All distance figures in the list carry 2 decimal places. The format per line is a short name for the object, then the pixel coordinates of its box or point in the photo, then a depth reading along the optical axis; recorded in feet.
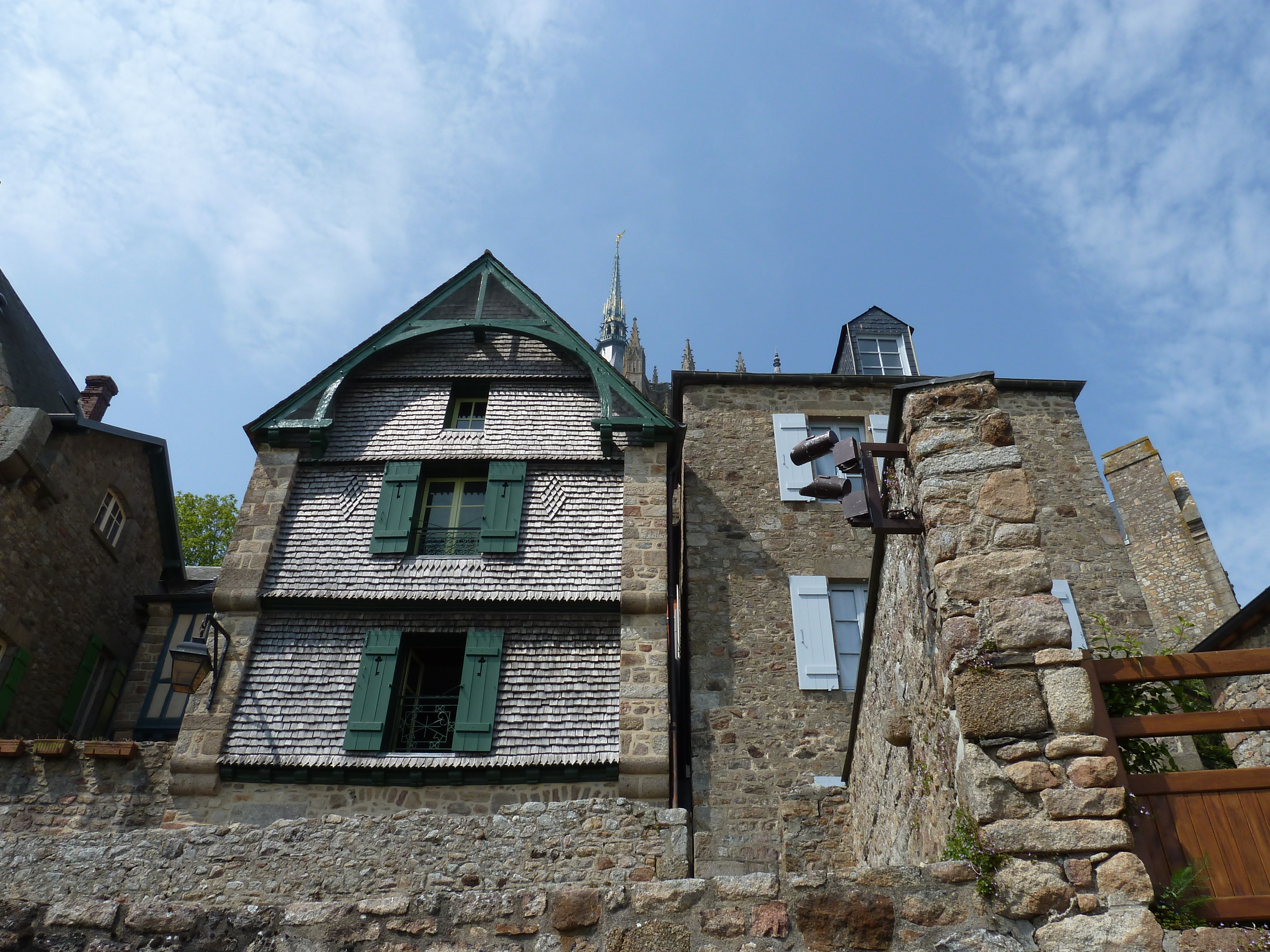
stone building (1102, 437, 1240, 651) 59.62
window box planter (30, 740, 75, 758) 26.37
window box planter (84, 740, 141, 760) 26.43
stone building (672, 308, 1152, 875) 28.43
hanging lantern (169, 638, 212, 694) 26.00
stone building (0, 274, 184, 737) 32.63
